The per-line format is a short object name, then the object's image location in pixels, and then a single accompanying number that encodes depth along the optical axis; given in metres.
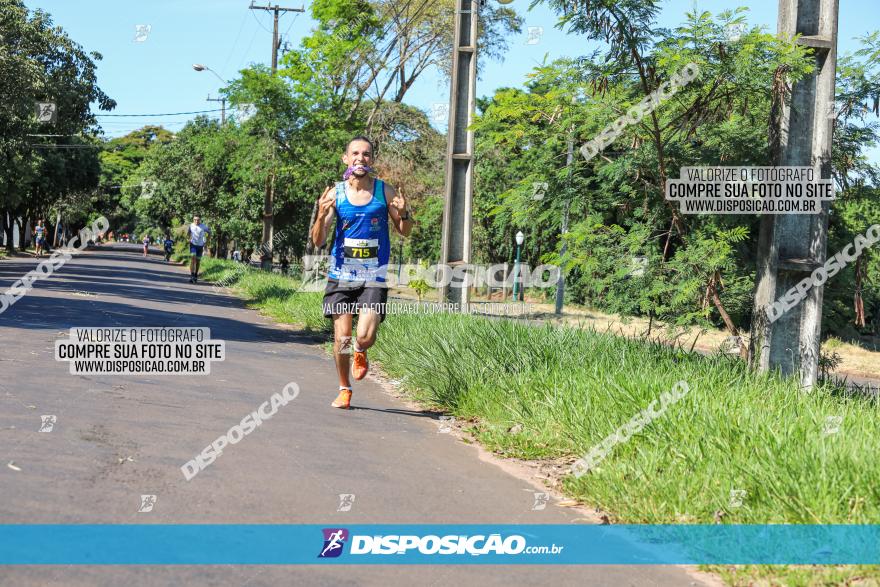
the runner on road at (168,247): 62.94
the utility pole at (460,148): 12.25
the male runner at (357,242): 7.43
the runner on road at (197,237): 25.31
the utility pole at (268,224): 29.99
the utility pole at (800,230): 7.77
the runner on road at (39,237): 52.66
